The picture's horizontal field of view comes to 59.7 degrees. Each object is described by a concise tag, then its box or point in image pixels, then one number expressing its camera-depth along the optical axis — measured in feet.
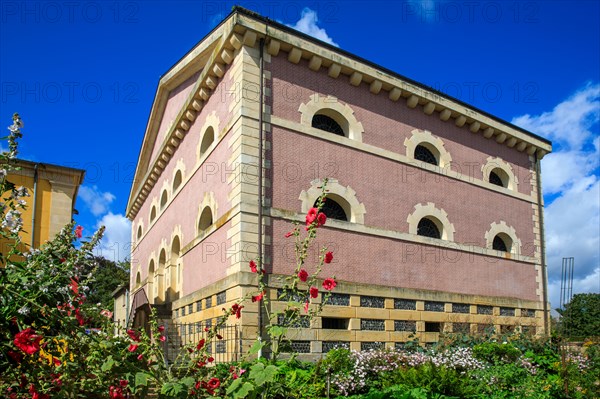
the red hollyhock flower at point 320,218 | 14.88
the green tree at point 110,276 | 131.53
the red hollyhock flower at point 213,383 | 13.97
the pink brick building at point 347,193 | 41.75
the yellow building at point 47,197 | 58.59
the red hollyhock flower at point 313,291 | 15.02
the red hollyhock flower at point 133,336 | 14.29
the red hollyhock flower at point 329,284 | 15.55
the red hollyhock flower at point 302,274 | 14.92
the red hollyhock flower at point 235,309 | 14.96
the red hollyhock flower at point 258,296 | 15.43
